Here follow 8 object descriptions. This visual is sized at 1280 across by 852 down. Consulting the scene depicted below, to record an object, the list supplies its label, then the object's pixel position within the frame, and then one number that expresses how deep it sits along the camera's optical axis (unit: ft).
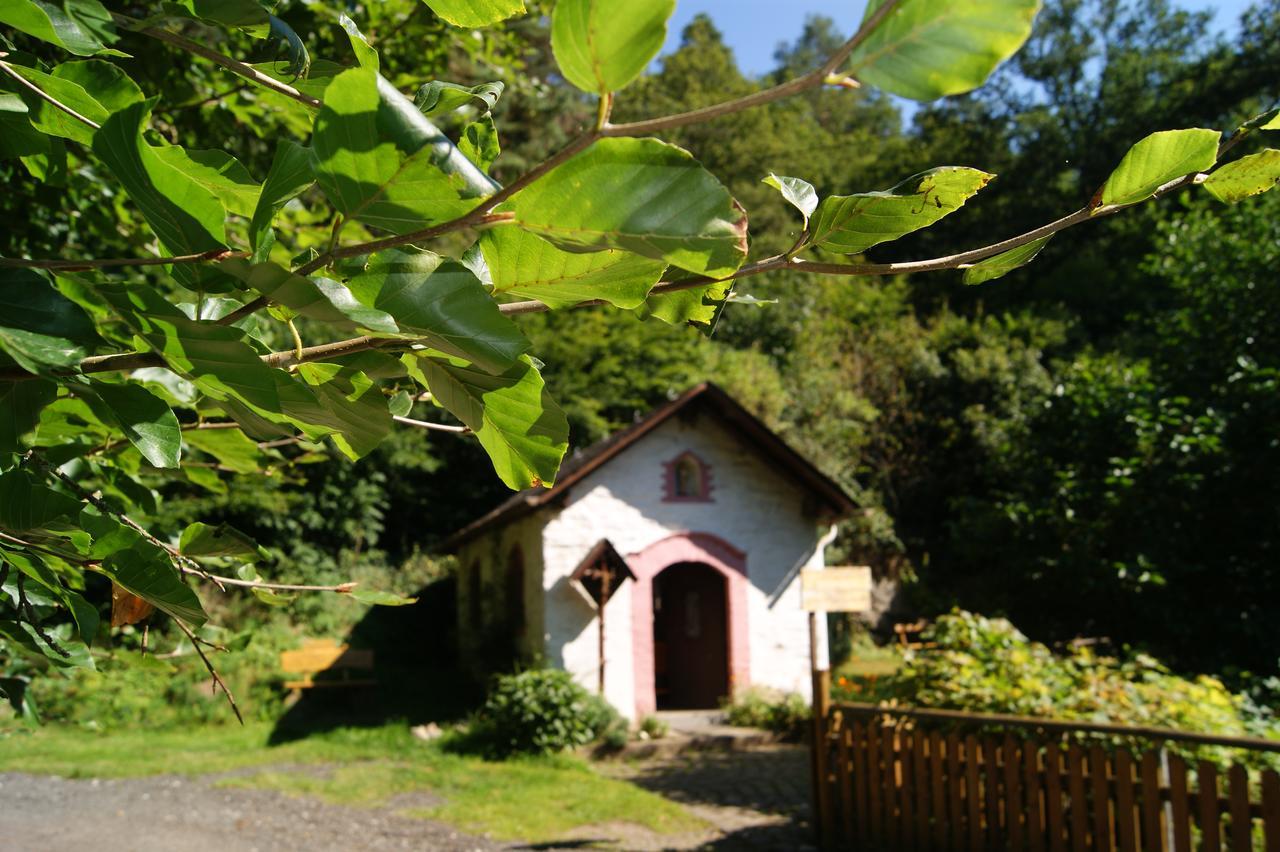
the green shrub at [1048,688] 18.19
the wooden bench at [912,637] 59.35
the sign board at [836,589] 23.21
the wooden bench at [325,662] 43.62
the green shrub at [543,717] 32.76
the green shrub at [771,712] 35.68
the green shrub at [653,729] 35.14
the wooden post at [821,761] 20.99
